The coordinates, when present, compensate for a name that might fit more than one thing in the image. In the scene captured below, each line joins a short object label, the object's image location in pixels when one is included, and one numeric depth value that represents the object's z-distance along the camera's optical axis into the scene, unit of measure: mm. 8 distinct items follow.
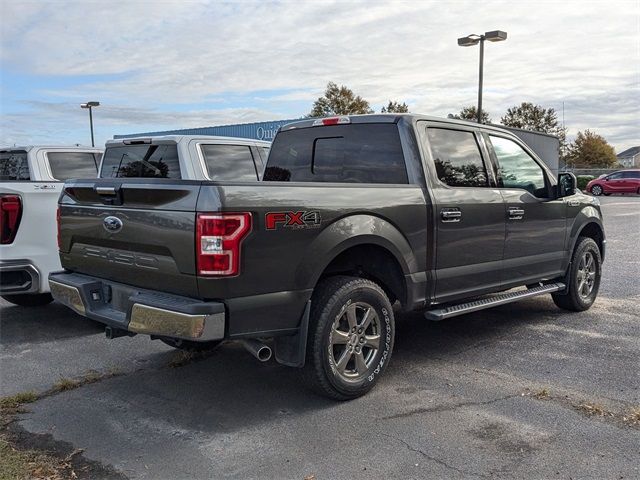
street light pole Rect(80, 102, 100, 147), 33062
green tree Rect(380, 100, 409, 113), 38500
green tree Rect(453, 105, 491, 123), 41050
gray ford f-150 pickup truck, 3551
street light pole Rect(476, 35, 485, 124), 21734
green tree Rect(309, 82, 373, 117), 34938
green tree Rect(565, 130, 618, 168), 66000
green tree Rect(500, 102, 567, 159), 49625
